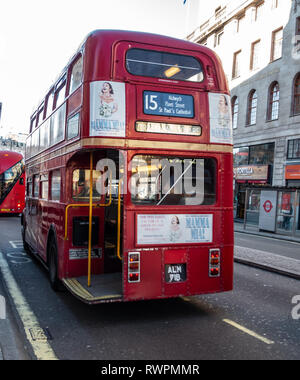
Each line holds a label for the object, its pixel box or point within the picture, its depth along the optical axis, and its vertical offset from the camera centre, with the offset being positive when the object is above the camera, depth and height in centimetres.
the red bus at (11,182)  2523 +35
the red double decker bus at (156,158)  579 +50
